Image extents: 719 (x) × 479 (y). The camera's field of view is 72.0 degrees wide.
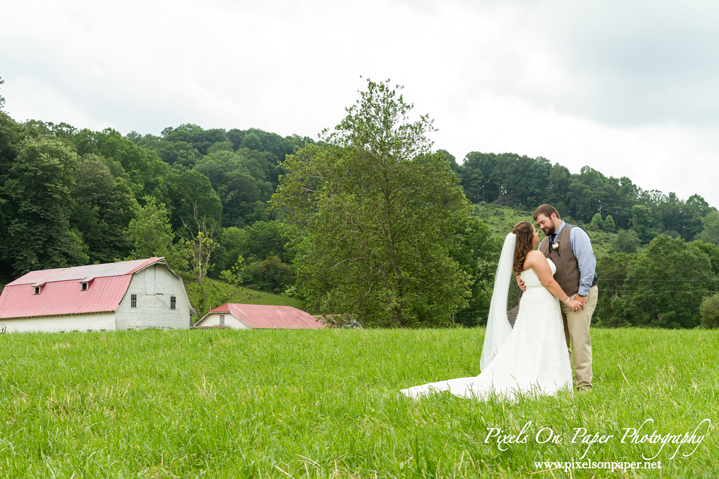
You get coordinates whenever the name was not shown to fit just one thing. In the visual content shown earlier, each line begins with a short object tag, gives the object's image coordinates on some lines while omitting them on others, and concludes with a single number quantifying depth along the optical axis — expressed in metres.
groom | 7.04
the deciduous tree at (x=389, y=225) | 26.95
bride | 6.46
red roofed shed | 60.00
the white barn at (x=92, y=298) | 47.34
